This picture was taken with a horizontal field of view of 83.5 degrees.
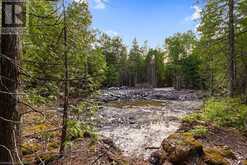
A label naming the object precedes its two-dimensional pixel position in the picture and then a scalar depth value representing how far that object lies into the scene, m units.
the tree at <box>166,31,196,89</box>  20.78
